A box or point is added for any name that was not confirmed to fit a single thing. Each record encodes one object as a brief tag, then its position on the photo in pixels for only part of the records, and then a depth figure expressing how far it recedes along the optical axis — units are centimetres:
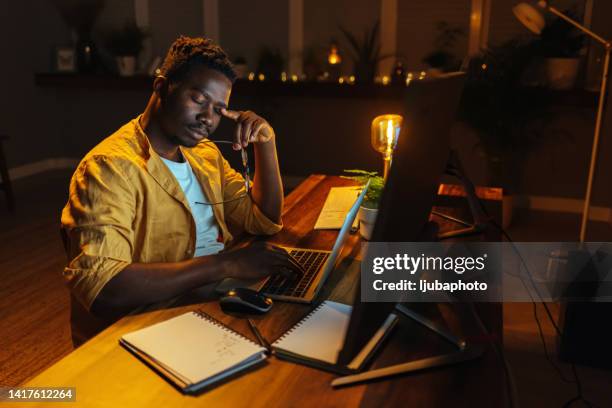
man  123
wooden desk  91
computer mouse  118
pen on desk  105
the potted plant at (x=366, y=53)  445
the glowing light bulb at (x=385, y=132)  182
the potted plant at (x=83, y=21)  504
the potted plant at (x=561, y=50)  384
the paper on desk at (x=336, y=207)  174
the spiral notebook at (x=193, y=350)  96
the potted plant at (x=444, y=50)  427
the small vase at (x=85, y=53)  510
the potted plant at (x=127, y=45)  492
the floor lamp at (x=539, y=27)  322
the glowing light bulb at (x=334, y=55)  457
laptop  119
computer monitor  76
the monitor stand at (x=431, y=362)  96
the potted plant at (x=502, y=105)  371
